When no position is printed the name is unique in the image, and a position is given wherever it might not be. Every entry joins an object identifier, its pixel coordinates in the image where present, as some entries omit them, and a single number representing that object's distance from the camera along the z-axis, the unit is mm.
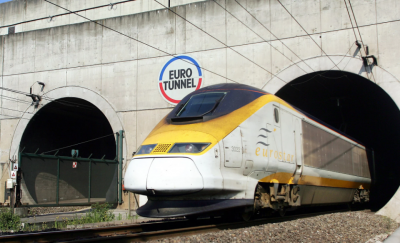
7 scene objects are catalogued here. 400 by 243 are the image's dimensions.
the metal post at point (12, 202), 16383
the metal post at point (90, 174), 20575
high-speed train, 7438
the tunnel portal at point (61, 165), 18031
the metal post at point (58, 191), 18578
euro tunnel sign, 19047
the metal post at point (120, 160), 20195
